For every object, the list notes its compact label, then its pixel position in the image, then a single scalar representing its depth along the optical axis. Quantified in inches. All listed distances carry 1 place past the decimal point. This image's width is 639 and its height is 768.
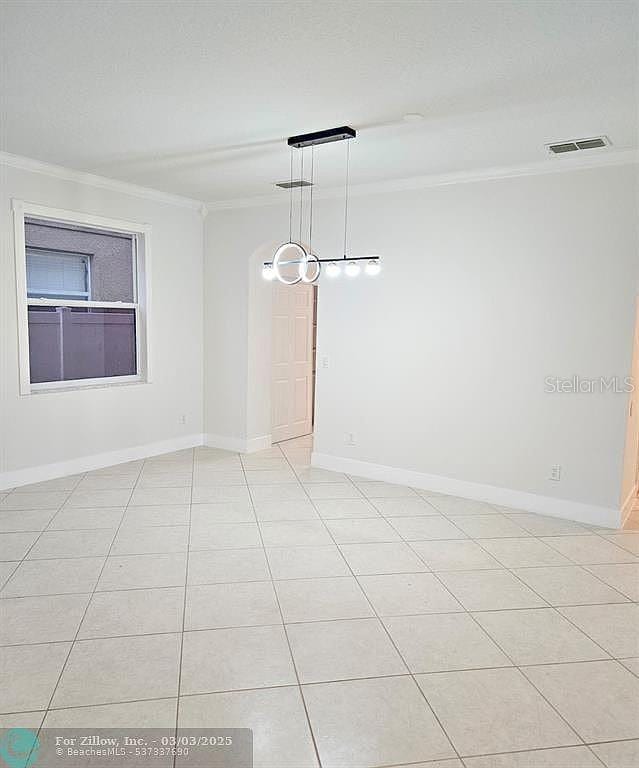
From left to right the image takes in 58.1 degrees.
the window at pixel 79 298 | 198.8
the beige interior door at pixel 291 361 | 271.6
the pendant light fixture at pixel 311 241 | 147.6
